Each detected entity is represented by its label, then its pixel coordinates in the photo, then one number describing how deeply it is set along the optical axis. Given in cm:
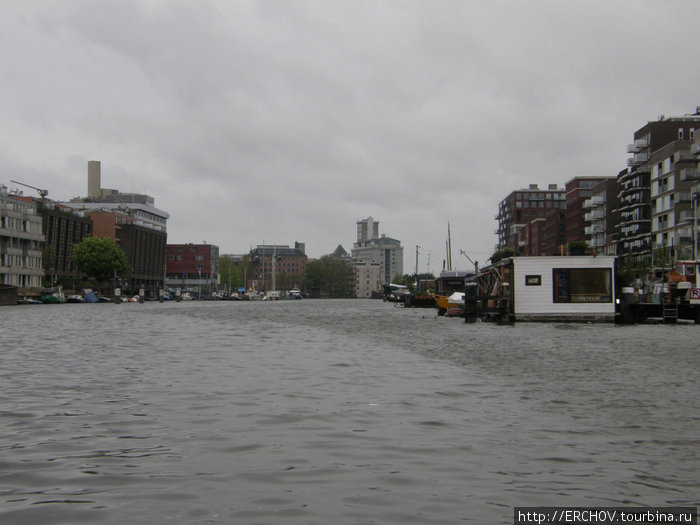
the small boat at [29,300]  11842
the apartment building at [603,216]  15150
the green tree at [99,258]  15362
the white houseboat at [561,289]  5397
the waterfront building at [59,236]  15088
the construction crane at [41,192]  17250
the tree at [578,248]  8625
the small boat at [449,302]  6900
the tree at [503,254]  12694
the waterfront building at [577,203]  17488
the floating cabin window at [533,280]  5431
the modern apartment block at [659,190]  11188
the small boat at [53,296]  12275
